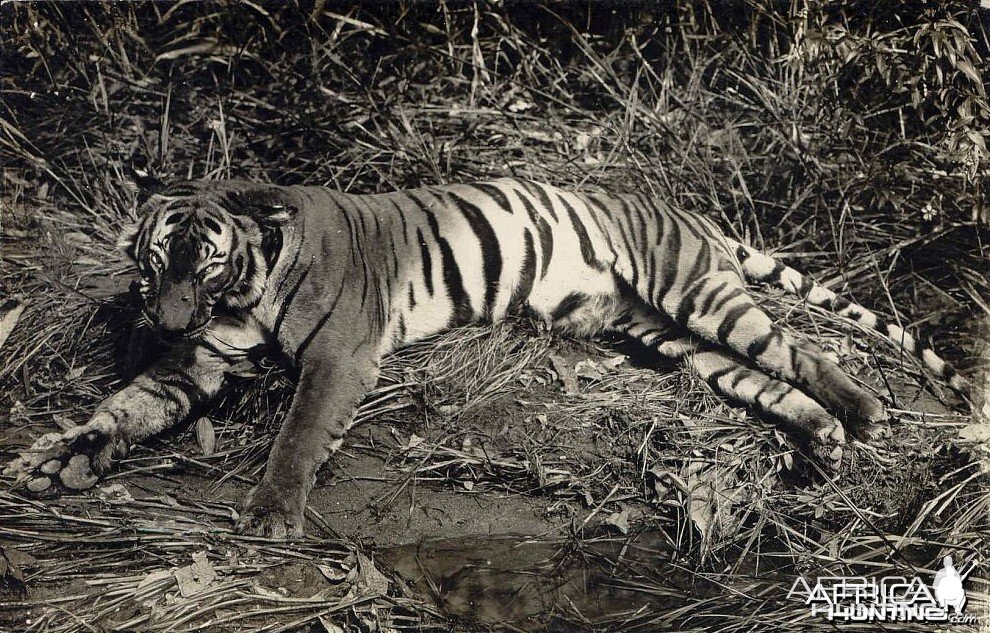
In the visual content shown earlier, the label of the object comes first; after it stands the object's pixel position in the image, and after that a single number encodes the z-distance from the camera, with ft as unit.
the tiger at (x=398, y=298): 8.45
